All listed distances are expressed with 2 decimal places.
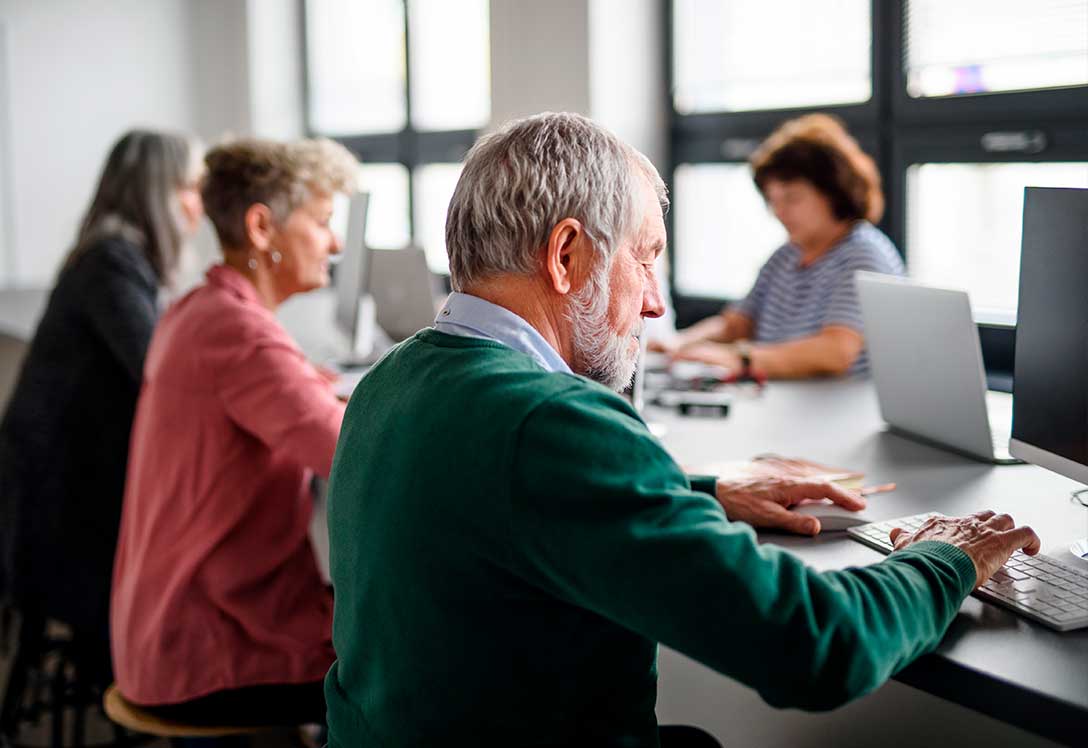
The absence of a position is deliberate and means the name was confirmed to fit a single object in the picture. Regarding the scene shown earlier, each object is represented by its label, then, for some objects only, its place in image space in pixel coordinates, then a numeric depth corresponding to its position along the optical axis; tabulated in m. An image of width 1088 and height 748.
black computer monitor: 1.41
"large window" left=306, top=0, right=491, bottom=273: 4.88
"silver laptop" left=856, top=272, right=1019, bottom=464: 1.91
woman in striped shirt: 3.00
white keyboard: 1.21
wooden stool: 1.93
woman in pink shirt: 1.95
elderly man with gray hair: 1.00
